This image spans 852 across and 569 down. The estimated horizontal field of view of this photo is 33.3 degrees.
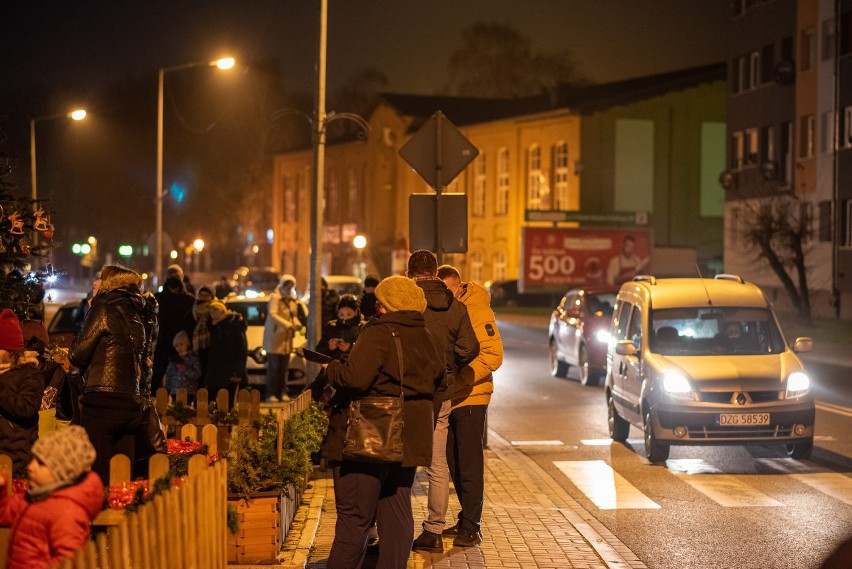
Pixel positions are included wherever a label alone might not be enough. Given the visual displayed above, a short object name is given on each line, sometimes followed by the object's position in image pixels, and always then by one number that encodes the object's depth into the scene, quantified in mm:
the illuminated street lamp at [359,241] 55719
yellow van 13156
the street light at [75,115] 38156
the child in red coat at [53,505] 4984
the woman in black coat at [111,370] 8617
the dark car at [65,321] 20472
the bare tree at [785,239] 41938
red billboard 57906
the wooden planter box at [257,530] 8070
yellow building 63219
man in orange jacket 9102
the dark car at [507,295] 64688
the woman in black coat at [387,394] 6902
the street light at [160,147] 32219
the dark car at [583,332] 22766
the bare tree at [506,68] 90912
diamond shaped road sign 12977
